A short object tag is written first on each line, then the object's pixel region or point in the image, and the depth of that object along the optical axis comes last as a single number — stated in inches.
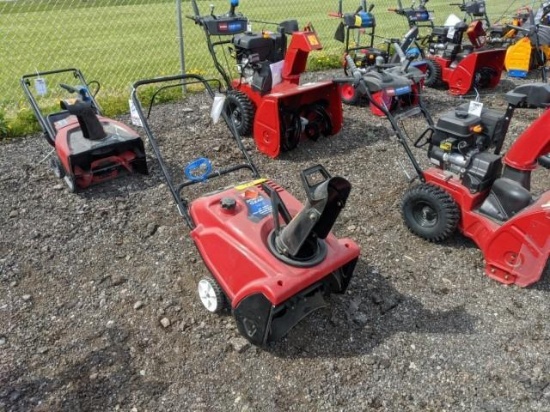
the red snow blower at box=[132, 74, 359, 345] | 87.5
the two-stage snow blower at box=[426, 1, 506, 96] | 270.8
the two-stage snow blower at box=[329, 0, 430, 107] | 254.1
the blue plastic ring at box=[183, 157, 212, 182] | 114.0
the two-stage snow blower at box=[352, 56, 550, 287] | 114.5
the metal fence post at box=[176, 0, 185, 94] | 238.9
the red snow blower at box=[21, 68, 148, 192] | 154.6
